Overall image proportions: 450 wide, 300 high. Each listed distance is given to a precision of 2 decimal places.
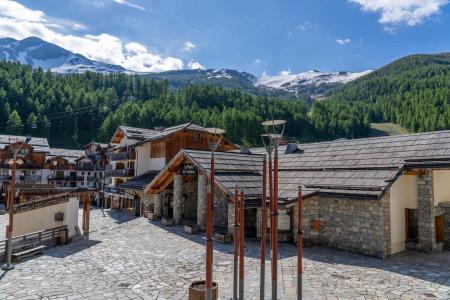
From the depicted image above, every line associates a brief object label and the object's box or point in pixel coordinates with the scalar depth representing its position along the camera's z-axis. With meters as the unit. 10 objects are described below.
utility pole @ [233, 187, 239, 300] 9.00
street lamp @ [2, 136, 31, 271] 13.20
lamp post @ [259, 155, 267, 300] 8.48
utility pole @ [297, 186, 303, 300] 8.11
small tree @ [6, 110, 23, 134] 86.31
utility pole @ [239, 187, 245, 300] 8.75
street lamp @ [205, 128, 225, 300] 7.37
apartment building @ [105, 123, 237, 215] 30.80
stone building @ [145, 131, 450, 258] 14.88
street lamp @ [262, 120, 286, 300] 7.84
